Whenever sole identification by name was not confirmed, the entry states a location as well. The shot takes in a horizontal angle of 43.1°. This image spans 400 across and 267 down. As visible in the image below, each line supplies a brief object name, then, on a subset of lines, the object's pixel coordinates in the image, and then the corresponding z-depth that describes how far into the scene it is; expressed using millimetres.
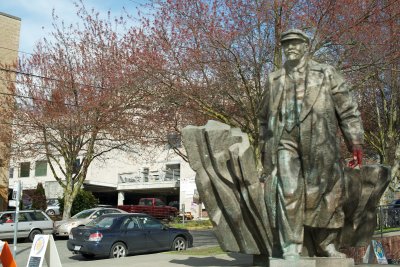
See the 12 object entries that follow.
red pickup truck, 36281
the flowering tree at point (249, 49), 13359
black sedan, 14969
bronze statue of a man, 6730
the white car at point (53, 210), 37684
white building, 45906
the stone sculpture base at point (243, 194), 7430
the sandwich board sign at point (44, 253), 8266
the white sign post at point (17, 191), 15742
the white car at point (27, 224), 21641
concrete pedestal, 6480
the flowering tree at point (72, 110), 24156
